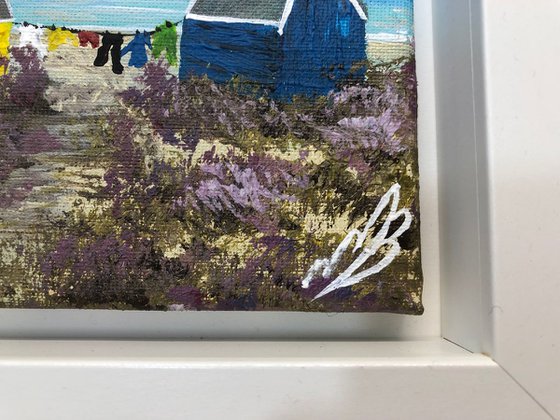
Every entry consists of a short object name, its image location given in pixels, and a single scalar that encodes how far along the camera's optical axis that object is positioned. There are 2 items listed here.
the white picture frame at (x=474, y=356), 0.08
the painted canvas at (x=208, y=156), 0.09
